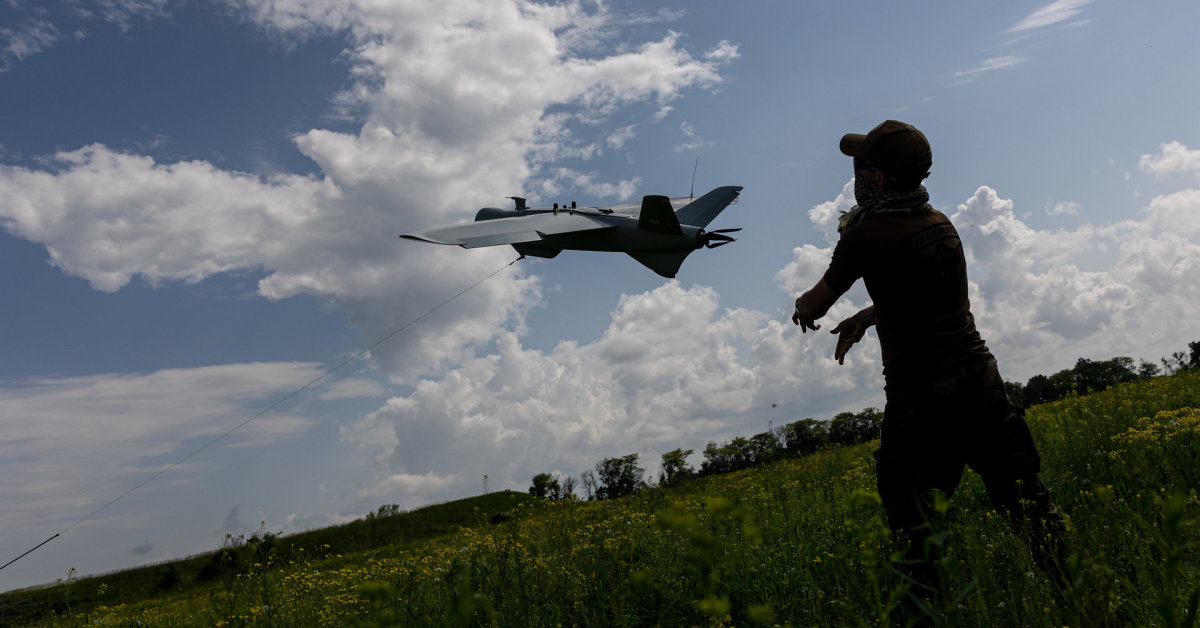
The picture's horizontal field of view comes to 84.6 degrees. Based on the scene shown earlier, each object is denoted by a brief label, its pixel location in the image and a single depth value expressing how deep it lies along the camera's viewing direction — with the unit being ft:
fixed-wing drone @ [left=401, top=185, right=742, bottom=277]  24.11
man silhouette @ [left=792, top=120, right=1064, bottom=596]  10.05
